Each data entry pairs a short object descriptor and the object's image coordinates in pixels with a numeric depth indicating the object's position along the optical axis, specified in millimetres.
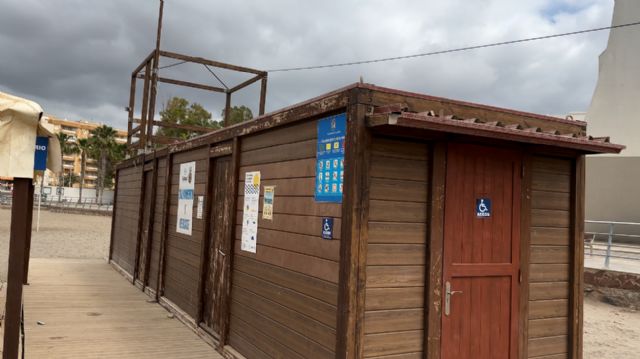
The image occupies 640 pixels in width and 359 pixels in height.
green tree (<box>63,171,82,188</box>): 94812
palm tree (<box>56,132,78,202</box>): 63769
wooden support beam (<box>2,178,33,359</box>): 3582
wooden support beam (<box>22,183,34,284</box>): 8723
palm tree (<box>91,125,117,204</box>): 56559
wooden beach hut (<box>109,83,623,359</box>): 3480
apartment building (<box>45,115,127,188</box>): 108156
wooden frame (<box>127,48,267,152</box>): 10117
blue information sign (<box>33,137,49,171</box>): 4207
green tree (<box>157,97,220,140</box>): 41991
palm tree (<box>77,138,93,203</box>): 59553
